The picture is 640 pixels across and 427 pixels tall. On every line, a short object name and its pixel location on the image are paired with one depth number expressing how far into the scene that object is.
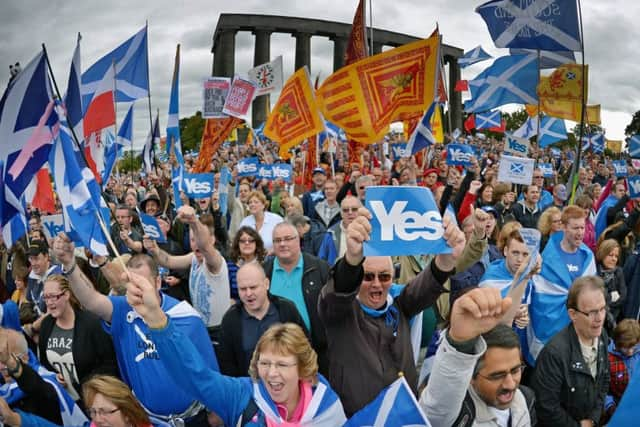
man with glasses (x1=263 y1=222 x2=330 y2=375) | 4.70
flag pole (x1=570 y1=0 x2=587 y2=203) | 7.57
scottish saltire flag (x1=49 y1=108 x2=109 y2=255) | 3.88
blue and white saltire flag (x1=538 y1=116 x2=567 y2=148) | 15.36
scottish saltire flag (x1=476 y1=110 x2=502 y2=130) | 19.33
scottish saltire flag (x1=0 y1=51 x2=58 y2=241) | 4.29
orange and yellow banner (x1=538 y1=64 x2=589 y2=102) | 11.08
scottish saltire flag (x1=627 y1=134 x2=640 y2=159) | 13.88
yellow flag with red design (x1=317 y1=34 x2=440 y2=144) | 7.08
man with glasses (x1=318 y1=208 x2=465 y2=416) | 3.20
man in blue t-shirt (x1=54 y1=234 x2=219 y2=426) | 3.58
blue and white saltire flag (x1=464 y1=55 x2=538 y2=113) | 10.37
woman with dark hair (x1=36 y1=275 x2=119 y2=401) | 3.97
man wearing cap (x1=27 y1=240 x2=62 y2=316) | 5.88
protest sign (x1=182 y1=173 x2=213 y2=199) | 7.93
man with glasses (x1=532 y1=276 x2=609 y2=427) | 3.64
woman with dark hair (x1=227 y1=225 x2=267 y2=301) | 5.55
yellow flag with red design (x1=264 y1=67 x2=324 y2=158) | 9.88
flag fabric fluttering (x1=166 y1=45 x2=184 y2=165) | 9.81
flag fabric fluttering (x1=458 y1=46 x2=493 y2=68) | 21.06
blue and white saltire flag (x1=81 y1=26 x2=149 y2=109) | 9.71
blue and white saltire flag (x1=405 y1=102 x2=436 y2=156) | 8.27
